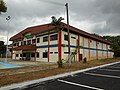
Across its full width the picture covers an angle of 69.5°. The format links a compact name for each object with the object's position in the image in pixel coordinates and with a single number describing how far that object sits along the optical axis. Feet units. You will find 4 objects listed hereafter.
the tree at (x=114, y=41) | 100.56
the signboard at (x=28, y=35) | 74.71
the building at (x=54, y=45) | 59.95
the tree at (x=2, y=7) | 21.61
